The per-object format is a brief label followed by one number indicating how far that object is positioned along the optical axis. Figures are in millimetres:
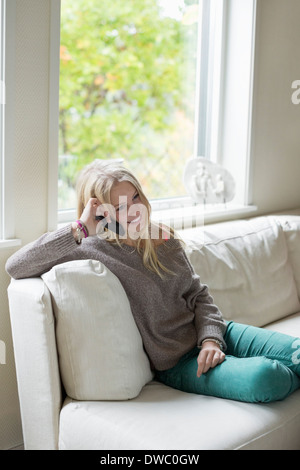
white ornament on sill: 2801
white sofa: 1503
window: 2748
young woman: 1705
